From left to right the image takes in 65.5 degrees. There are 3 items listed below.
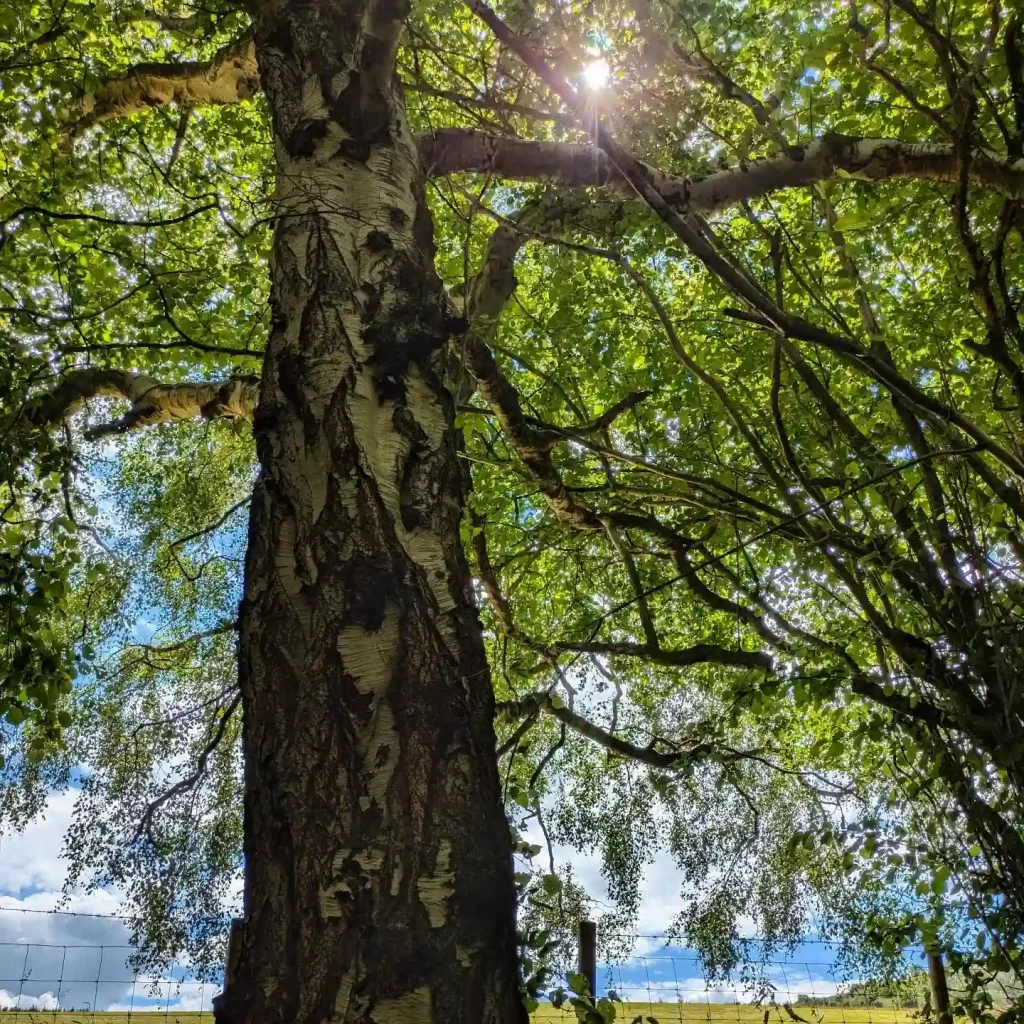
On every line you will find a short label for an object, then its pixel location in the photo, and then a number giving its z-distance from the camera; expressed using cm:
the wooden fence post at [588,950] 587
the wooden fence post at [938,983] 630
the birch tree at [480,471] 133
